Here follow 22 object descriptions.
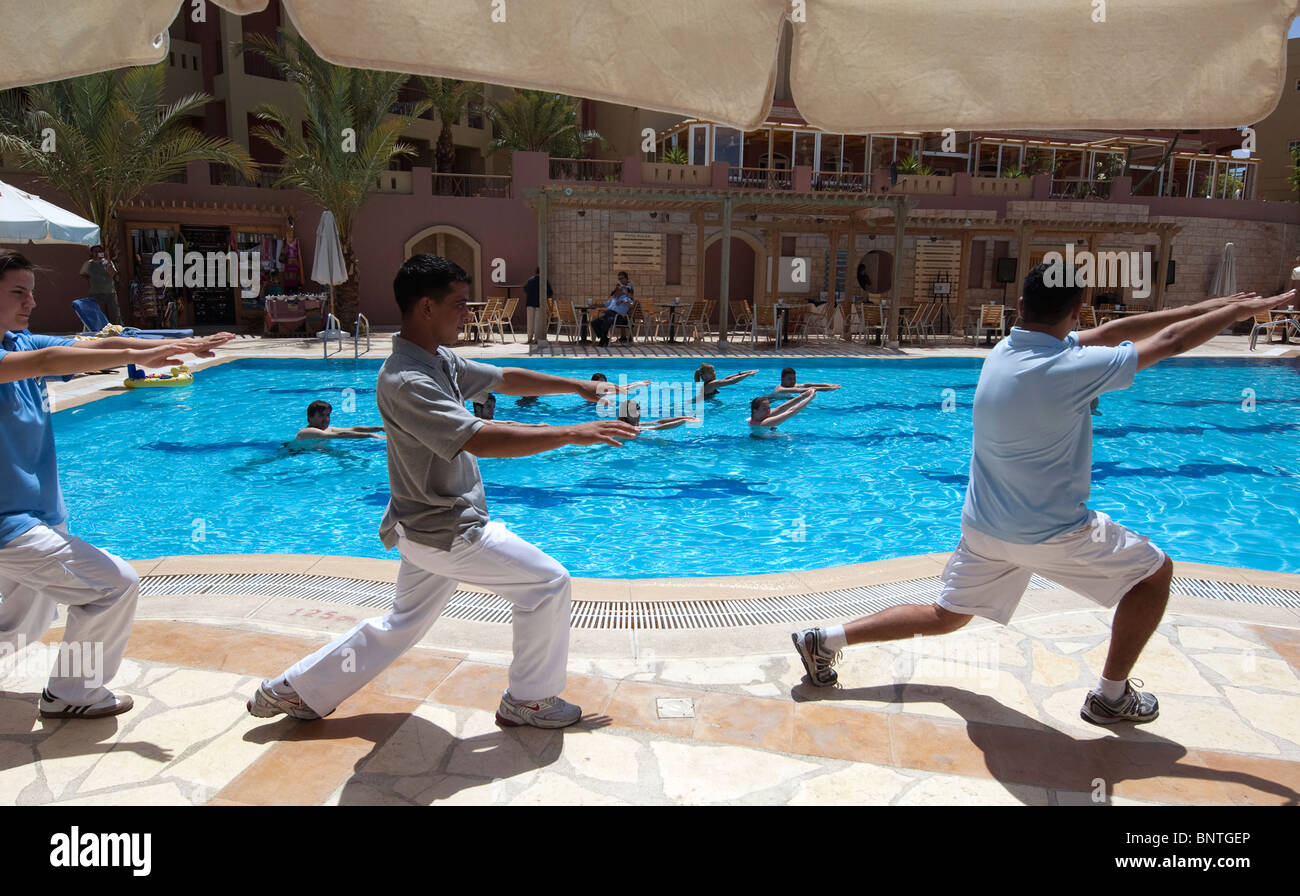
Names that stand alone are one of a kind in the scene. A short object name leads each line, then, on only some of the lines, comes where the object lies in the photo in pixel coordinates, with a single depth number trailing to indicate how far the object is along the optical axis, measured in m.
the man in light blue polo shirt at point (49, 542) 2.48
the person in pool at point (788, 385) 10.62
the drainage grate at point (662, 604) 3.78
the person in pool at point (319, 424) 8.52
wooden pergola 15.61
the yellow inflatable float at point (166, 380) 11.06
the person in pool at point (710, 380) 11.40
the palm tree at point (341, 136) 16.81
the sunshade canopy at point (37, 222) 9.80
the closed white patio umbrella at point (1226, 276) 20.24
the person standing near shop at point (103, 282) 13.54
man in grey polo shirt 2.30
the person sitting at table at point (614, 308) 16.64
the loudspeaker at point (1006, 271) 22.08
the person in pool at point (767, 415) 9.63
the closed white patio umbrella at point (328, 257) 14.22
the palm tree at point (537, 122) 23.72
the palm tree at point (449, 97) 22.30
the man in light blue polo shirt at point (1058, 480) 2.42
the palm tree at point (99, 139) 14.94
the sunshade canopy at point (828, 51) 1.97
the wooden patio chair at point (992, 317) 17.77
